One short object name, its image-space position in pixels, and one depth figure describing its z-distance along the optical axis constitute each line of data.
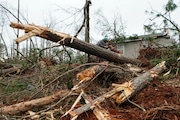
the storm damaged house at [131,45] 17.53
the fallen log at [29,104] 4.59
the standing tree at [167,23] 10.96
